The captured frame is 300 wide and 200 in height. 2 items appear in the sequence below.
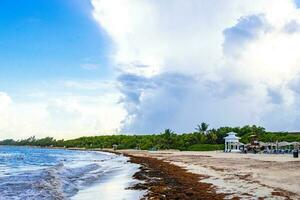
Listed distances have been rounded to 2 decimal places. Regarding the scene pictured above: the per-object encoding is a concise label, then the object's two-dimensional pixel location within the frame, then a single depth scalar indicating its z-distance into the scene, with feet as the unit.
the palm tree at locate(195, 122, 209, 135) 268.00
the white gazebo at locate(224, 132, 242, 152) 195.26
